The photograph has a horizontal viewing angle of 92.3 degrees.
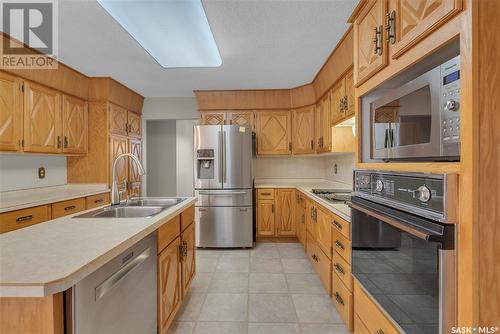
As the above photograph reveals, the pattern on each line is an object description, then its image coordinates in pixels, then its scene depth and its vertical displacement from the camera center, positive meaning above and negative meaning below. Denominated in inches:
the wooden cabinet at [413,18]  31.9 +22.4
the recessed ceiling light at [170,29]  75.8 +51.4
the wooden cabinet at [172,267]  59.4 -28.8
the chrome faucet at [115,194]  70.1 -8.0
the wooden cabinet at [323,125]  120.3 +22.1
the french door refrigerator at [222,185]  136.7 -10.7
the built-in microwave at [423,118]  31.7 +7.6
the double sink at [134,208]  64.4 -12.3
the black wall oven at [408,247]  31.3 -13.3
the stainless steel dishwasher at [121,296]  33.3 -21.6
